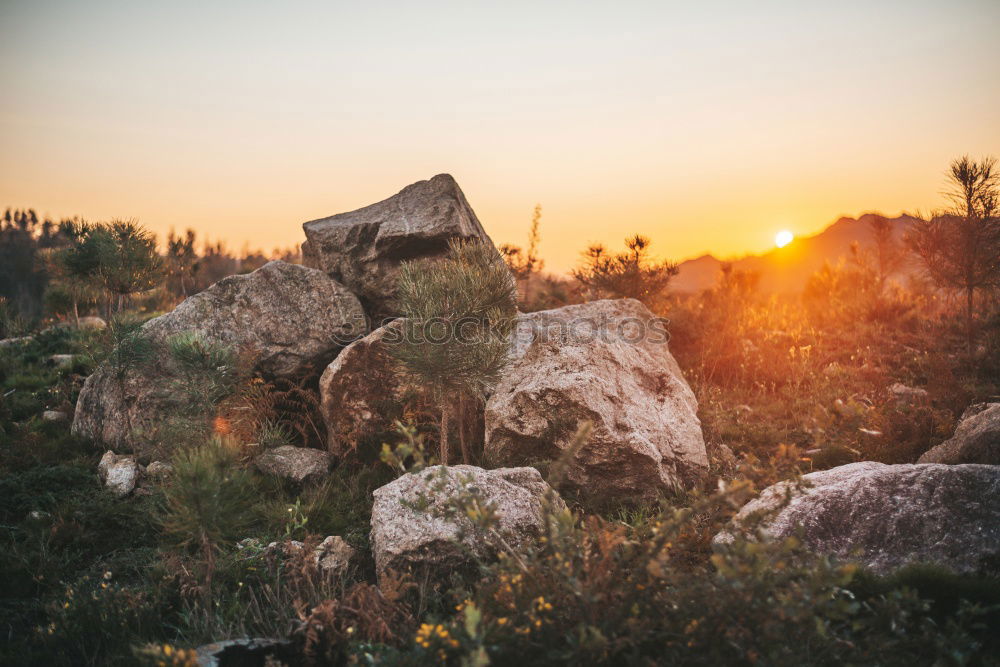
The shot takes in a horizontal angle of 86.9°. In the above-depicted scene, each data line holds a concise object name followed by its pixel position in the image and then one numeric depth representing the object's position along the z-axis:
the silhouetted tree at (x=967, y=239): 11.87
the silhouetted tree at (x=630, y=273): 12.75
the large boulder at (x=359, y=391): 7.22
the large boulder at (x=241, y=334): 7.60
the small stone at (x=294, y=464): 6.63
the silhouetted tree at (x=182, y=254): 15.16
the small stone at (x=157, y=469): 6.51
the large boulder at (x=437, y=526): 4.45
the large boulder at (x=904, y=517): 4.16
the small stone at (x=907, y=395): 8.49
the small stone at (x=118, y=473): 6.40
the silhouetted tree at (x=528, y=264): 14.14
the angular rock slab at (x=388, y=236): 8.79
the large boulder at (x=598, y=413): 6.08
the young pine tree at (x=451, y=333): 6.11
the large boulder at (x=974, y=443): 5.46
